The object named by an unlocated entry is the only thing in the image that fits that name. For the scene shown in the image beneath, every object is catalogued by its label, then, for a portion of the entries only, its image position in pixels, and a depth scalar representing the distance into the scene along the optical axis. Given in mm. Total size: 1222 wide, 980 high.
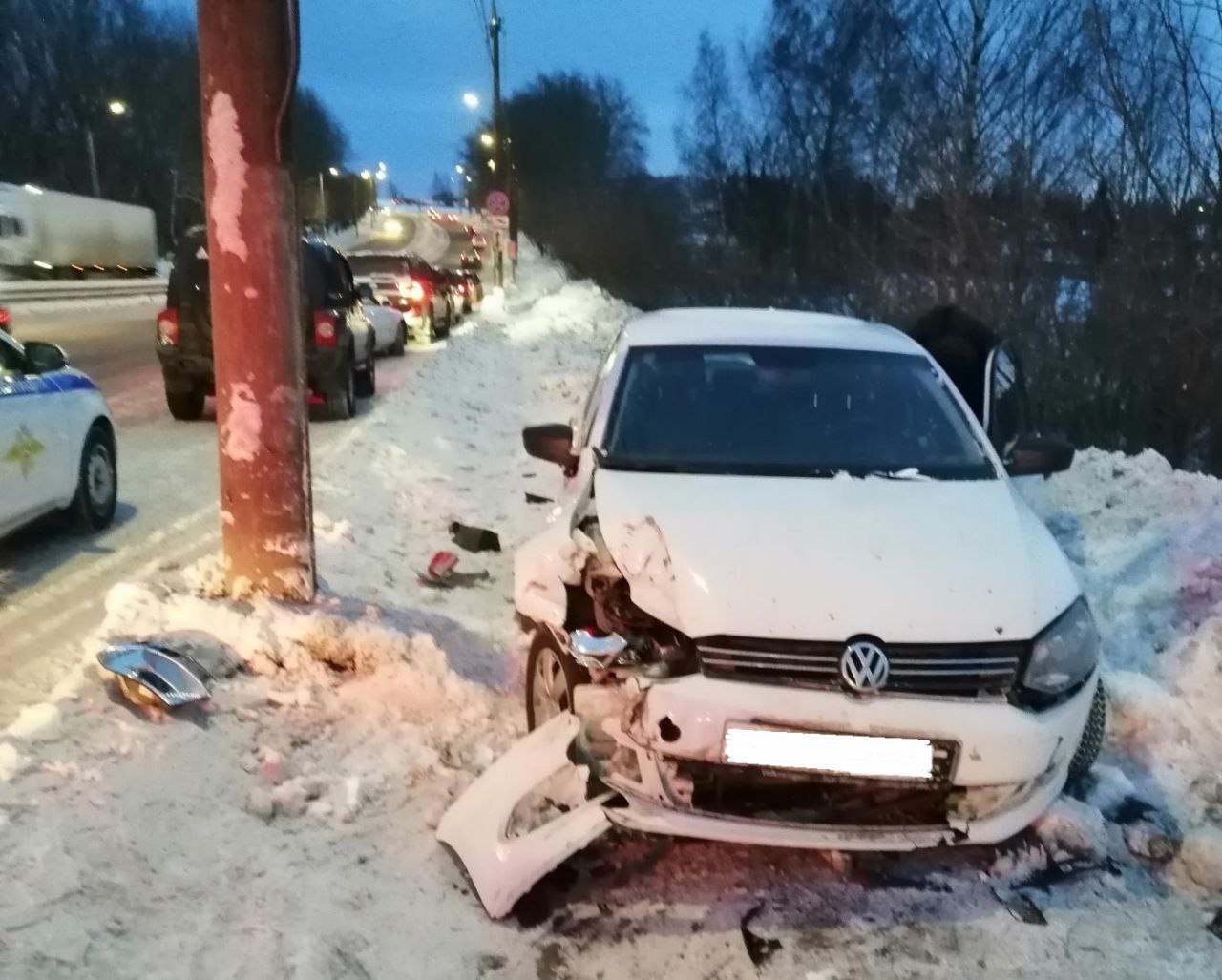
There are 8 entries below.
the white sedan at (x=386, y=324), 19375
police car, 6574
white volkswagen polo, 3467
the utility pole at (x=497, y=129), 35125
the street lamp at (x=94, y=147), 61750
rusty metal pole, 5176
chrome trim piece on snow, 4473
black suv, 12383
